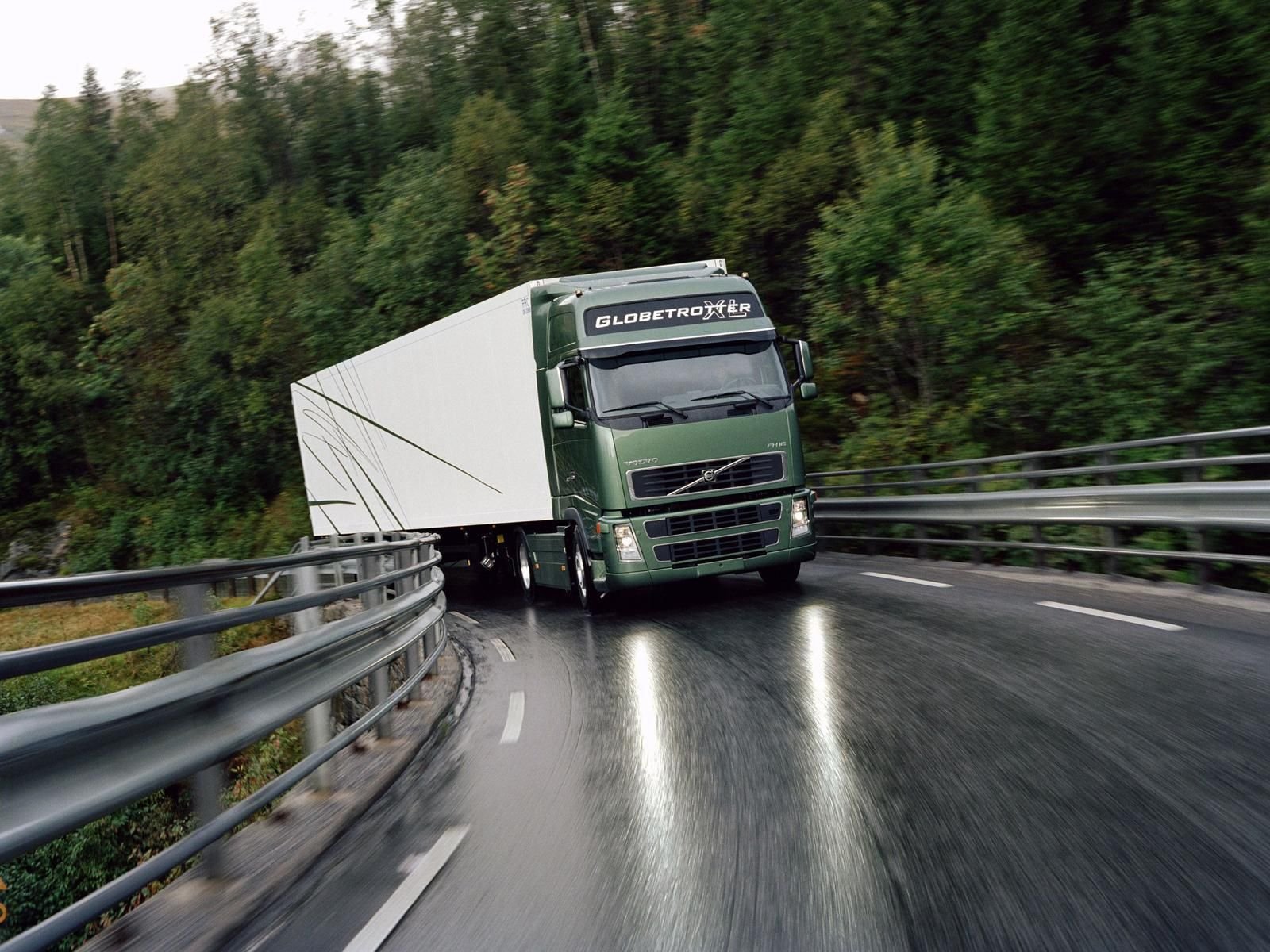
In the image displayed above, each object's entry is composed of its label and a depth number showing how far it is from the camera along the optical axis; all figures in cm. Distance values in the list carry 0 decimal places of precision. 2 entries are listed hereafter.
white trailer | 1559
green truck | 1270
